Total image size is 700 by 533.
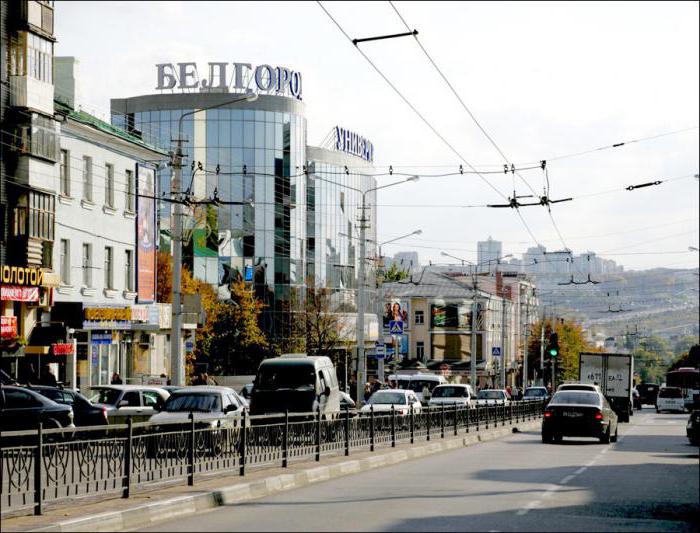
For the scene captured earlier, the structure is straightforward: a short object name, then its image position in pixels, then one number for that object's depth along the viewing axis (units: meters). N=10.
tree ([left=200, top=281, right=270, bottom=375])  80.62
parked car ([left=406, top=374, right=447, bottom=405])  61.27
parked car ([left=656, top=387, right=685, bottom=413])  82.81
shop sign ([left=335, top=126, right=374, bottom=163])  104.56
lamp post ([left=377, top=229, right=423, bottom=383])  58.22
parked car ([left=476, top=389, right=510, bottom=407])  58.19
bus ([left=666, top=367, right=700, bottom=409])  87.45
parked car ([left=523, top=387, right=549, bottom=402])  69.38
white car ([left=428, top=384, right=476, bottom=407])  51.31
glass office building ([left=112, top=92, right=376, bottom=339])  90.94
